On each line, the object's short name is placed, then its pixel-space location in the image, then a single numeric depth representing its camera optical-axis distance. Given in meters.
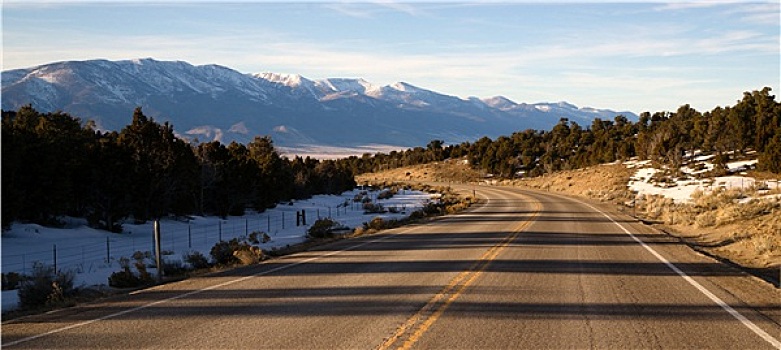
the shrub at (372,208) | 51.38
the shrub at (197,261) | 19.93
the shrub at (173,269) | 18.15
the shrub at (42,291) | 13.25
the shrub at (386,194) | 68.38
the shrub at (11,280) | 16.08
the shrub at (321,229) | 29.41
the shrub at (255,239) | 28.16
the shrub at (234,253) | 19.22
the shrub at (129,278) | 15.91
